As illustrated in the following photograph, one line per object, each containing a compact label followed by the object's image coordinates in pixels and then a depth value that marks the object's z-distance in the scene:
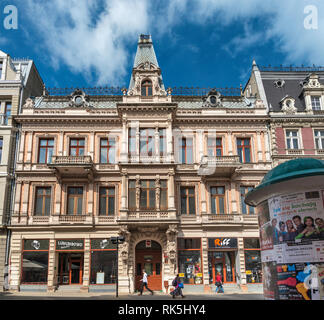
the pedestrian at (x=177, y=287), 20.83
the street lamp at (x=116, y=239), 21.32
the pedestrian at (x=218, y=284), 24.86
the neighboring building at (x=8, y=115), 27.17
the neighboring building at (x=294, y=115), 29.47
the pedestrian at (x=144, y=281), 22.41
